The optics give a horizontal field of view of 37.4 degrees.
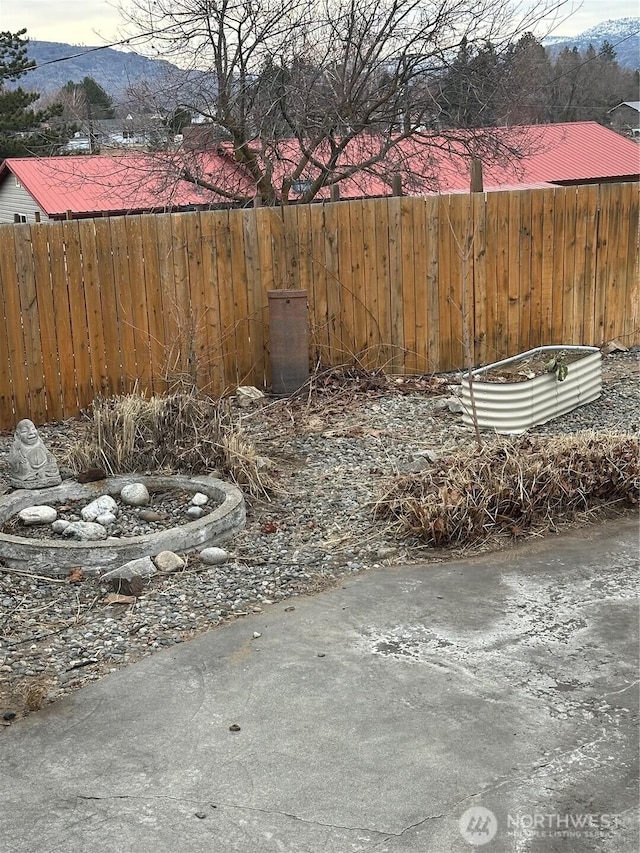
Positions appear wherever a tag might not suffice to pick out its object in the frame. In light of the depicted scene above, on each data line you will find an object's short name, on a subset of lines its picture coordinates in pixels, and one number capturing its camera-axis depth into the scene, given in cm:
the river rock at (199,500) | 571
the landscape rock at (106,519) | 545
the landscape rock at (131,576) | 470
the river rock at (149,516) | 554
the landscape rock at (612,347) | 1030
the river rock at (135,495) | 571
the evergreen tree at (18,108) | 2859
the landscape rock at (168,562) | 493
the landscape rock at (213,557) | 507
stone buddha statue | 581
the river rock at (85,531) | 521
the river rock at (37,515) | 543
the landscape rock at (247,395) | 820
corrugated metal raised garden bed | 725
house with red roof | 1330
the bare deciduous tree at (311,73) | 1230
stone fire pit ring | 496
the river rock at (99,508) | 552
